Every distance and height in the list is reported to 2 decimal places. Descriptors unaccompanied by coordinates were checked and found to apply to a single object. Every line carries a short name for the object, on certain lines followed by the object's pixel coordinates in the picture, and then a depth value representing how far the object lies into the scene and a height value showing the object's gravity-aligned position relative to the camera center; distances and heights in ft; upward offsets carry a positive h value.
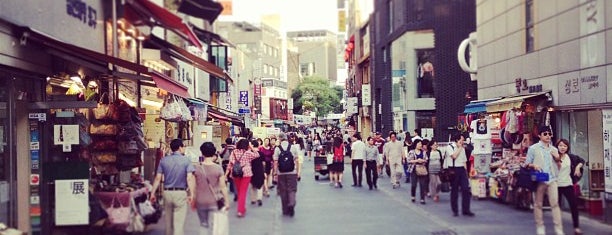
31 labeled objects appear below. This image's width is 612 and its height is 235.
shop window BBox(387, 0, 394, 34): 142.82 +22.05
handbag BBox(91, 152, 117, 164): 41.73 -1.78
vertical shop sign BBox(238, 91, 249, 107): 165.78 +6.36
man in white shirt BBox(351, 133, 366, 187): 70.69 -3.01
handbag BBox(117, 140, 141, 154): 42.27 -1.22
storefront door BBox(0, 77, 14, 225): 32.48 -1.15
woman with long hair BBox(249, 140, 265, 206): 53.83 -4.00
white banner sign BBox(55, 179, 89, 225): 34.53 -3.65
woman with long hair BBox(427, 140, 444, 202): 55.47 -3.46
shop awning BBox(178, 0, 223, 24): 33.96 +5.70
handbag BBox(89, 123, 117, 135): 41.53 -0.12
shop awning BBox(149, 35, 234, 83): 40.34 +4.02
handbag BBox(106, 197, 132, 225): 34.86 -4.33
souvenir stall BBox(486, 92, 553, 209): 51.16 -1.36
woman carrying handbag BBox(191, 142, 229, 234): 33.22 -3.21
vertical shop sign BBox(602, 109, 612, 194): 44.62 -1.65
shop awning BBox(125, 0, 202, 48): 32.09 +5.21
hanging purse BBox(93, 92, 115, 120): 41.55 +0.93
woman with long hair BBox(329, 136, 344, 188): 73.77 -4.05
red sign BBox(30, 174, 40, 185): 35.22 -2.55
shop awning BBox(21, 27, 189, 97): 32.22 +3.41
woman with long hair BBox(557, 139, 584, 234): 37.60 -3.21
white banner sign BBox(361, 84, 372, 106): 179.63 +7.54
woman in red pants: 50.08 -2.88
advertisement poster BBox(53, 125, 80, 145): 37.11 -0.35
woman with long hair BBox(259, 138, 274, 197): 65.87 -3.21
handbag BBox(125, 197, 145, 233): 34.91 -4.68
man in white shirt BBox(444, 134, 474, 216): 46.44 -3.83
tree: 308.60 +12.29
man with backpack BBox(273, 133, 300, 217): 48.36 -3.81
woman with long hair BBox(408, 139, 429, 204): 56.18 -3.53
